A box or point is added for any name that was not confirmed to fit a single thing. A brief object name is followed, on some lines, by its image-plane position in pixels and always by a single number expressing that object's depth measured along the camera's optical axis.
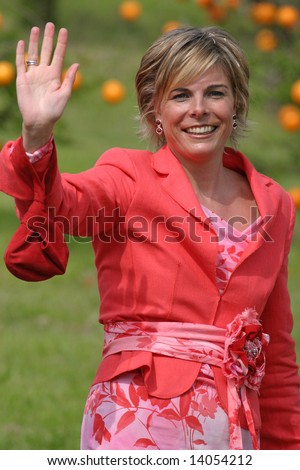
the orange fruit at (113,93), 18.08
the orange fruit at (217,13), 21.53
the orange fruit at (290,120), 19.12
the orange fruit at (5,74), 16.23
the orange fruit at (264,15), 20.80
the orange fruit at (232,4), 21.60
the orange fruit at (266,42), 20.42
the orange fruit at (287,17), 20.11
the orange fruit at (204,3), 21.01
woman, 5.84
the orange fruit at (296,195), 19.05
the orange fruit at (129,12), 22.40
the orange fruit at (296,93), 18.05
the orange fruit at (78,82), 16.50
